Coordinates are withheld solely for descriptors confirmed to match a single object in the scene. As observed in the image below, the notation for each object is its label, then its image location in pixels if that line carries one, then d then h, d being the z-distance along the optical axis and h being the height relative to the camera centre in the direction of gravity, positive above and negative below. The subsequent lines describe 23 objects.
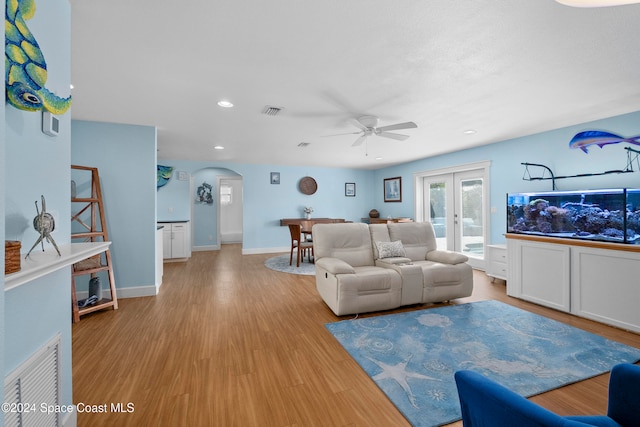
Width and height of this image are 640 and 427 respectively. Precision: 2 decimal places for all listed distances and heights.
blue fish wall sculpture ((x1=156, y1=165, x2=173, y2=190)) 6.30 +0.91
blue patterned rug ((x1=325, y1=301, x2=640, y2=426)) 1.83 -1.15
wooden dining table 6.37 -0.18
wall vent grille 1.00 -0.70
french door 5.32 +0.13
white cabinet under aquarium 2.76 -0.72
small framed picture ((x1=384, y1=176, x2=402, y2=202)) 7.35 +0.68
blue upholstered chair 0.71 -0.58
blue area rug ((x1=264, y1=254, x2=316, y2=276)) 5.27 -1.06
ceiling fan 3.23 +1.07
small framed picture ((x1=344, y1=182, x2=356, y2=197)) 8.18 +0.75
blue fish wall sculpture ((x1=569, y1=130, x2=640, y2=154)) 3.24 +0.92
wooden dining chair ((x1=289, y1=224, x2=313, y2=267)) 5.61 -0.46
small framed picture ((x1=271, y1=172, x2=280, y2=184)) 7.37 +1.00
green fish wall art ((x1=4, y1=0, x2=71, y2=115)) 1.01 +0.60
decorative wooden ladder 3.10 -0.23
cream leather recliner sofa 3.07 -0.66
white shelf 0.82 -0.17
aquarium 2.86 +0.00
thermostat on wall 1.27 +0.43
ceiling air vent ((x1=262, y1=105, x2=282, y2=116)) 3.10 +1.20
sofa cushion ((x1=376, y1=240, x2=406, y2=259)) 3.67 -0.47
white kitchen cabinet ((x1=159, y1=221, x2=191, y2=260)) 6.19 -0.57
